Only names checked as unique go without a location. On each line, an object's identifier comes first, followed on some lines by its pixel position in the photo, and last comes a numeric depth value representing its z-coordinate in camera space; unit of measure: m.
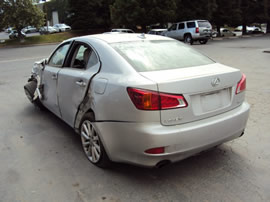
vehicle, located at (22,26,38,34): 51.12
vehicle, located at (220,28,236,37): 41.36
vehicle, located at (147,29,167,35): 26.92
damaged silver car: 2.70
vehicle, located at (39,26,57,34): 47.53
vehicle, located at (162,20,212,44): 22.83
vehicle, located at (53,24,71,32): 50.38
